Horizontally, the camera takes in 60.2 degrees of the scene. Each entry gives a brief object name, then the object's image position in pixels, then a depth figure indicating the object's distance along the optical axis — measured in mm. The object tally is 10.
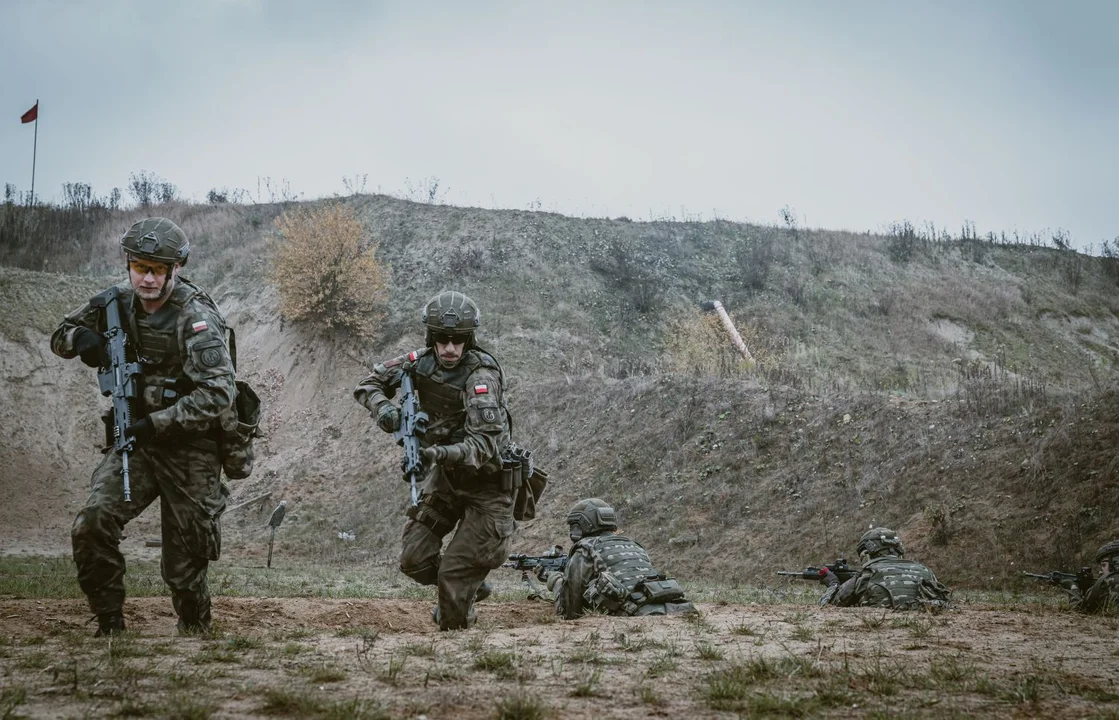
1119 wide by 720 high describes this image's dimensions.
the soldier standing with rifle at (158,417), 6398
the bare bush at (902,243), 42562
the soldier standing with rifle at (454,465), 7410
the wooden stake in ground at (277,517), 15969
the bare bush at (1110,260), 46031
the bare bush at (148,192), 44531
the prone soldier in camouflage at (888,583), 8766
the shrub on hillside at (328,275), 30094
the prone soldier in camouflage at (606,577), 8336
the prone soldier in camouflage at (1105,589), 8578
